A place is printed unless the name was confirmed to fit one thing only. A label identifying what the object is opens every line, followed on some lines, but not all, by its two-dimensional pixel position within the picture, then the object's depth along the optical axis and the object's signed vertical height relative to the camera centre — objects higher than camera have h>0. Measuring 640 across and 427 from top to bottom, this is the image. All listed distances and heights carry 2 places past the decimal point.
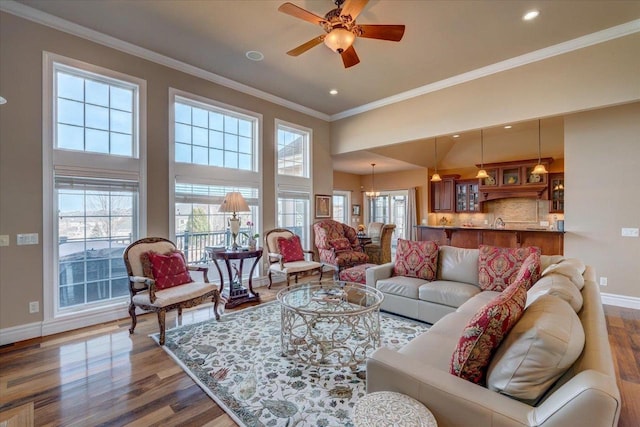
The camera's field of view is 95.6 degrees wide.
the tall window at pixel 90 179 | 3.31 +0.42
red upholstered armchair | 5.34 -0.65
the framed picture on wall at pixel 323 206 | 6.32 +0.14
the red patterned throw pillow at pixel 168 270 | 3.33 -0.68
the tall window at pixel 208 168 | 4.32 +0.71
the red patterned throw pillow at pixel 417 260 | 3.73 -0.63
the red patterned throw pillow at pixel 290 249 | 4.94 -0.64
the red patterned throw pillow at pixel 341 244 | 5.50 -0.62
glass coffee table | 2.46 -1.01
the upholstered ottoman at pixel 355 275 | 4.20 -0.93
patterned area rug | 1.96 -1.34
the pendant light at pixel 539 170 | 5.91 +0.85
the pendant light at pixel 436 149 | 7.24 +1.77
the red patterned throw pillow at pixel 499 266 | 3.16 -0.61
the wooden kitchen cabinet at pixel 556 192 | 7.14 +0.48
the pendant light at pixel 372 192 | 9.72 +0.68
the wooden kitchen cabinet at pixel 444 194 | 8.73 +0.53
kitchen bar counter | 4.95 -0.51
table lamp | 4.19 +0.08
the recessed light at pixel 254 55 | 3.87 +2.14
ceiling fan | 2.63 +1.73
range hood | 7.34 +0.50
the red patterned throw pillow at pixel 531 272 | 2.42 -0.52
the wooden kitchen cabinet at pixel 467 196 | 8.43 +0.45
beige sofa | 0.95 -0.65
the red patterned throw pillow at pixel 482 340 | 1.33 -0.60
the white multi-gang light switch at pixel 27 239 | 3.06 -0.27
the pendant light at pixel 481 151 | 7.85 +1.72
